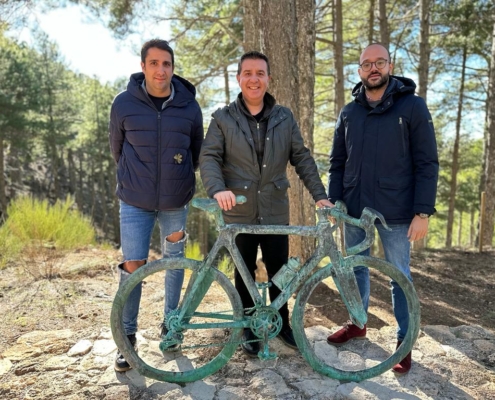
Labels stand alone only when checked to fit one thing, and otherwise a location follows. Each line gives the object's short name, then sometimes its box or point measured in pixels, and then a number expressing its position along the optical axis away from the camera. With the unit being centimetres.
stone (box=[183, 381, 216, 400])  231
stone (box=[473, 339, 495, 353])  291
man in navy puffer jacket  247
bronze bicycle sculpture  226
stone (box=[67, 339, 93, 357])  281
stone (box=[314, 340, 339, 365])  271
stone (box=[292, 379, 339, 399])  232
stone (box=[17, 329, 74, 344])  302
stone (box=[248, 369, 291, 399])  233
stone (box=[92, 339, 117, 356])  282
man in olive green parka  239
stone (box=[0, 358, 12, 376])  259
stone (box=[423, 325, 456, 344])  308
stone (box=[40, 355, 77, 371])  263
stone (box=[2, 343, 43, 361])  278
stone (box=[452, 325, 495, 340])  315
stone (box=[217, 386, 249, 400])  231
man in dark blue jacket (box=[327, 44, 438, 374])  239
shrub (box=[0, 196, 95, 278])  514
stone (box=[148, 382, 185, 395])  235
